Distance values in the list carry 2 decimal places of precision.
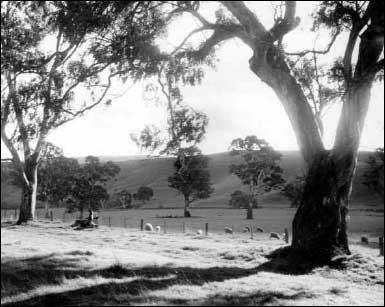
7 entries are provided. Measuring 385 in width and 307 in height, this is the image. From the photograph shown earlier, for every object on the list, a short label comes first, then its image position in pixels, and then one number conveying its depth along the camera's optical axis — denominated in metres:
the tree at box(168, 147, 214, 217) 60.71
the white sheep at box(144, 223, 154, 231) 28.73
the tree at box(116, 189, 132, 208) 87.31
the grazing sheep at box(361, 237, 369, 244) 23.95
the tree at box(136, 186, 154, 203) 87.31
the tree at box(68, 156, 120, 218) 58.56
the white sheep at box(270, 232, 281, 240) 25.29
